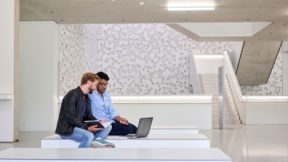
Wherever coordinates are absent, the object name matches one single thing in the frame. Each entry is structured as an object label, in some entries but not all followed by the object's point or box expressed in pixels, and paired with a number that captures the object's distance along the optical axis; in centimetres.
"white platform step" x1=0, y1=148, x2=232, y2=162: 359
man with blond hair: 557
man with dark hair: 674
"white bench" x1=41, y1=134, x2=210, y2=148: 603
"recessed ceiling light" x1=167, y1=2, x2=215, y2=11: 1077
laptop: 641
